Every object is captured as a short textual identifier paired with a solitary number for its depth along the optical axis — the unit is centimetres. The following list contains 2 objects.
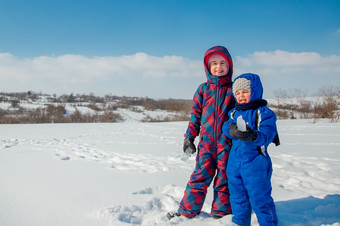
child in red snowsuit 163
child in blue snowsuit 136
